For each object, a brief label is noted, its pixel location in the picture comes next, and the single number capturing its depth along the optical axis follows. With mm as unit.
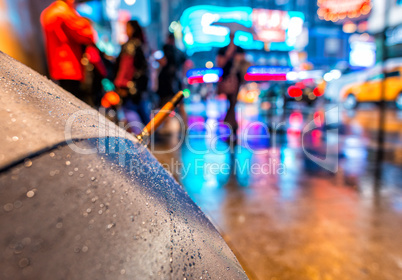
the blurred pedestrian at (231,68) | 5480
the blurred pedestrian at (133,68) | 4801
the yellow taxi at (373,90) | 12194
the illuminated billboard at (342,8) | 16625
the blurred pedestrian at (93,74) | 3713
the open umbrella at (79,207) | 499
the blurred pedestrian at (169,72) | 6105
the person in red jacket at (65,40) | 3258
